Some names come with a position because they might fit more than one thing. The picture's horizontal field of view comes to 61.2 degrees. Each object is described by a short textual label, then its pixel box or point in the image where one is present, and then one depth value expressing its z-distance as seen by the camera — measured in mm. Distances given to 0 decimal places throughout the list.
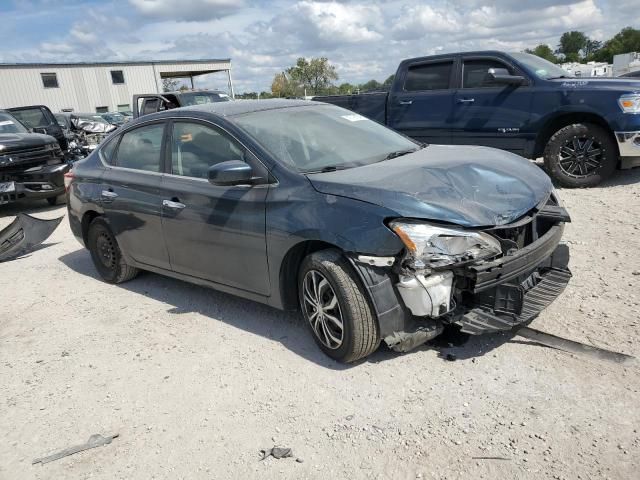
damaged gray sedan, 3107
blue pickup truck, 7086
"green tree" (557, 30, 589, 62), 105750
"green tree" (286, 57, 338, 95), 70875
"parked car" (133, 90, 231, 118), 12797
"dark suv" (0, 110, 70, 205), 9117
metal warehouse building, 43125
